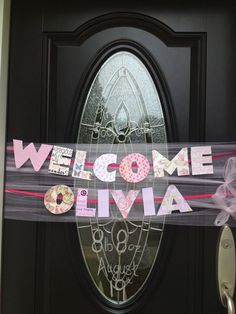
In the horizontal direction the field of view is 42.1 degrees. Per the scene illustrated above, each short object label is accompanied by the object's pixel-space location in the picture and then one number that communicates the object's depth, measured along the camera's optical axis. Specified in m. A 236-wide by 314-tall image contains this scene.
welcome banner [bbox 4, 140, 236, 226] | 1.01
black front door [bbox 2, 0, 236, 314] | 1.04
